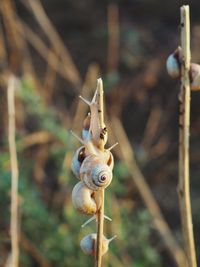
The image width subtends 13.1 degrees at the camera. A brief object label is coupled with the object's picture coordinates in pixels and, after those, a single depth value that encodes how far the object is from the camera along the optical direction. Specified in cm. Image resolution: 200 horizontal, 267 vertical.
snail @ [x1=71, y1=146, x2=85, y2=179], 37
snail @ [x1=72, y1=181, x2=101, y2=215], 37
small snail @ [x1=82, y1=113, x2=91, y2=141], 37
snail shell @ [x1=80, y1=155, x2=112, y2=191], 36
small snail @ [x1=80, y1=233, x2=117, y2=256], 40
